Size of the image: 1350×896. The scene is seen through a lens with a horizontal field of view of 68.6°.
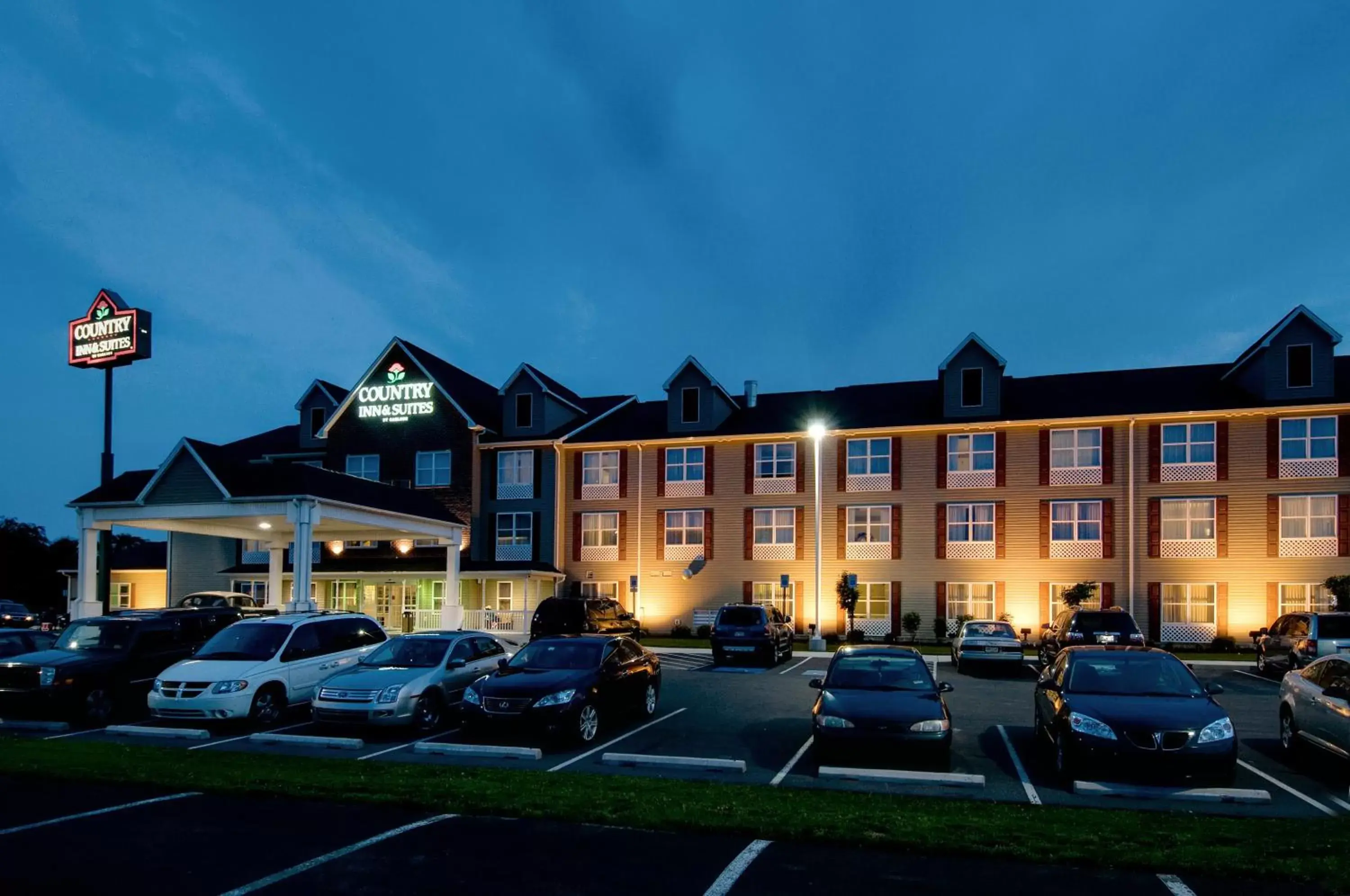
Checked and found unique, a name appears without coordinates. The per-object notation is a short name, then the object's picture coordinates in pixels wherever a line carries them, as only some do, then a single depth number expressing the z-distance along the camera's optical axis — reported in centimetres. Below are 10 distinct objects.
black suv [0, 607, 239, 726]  1661
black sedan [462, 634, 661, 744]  1406
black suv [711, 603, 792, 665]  2688
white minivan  1571
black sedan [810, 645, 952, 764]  1242
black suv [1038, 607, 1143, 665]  2386
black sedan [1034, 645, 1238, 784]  1095
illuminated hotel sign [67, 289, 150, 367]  3647
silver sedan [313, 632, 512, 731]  1497
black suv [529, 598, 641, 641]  2694
